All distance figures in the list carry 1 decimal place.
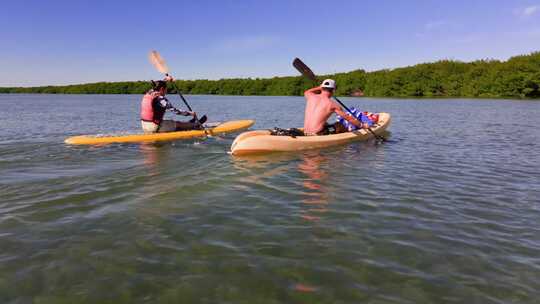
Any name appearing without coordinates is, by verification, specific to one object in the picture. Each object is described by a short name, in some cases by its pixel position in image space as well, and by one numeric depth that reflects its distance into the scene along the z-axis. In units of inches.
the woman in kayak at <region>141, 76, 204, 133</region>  446.3
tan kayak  362.0
